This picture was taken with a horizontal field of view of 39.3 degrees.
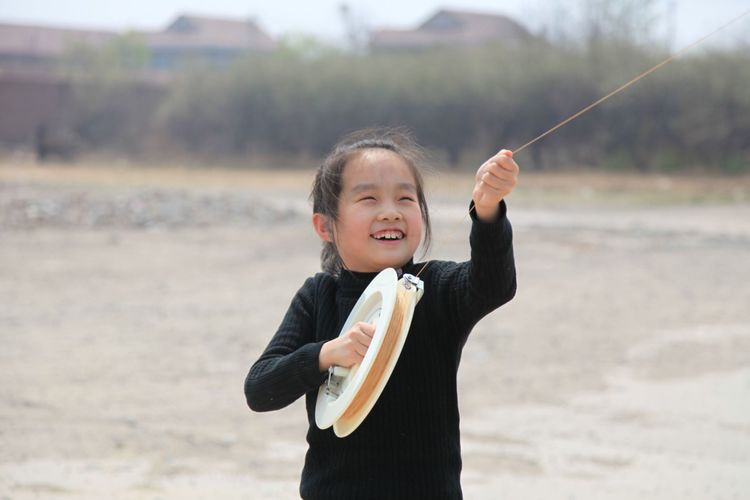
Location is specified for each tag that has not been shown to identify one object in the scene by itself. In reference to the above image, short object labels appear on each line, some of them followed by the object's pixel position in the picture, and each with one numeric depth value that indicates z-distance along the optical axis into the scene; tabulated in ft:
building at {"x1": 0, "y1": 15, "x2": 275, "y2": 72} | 239.50
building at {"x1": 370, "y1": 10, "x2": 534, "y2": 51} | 236.84
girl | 7.07
